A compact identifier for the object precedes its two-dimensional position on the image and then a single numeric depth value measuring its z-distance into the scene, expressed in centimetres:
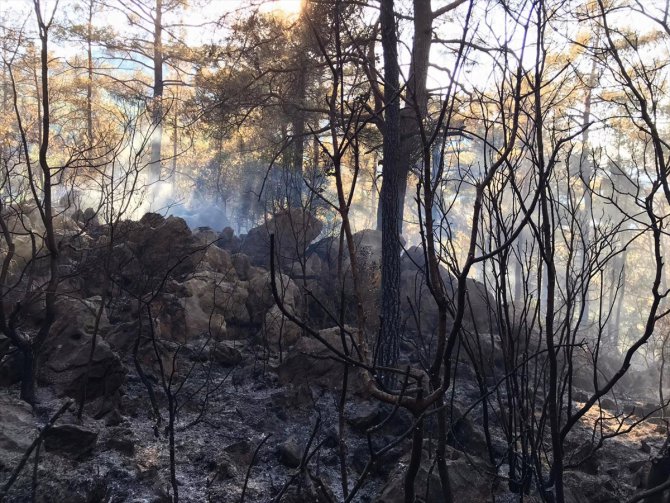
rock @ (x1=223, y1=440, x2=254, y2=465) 330
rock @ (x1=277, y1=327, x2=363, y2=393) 483
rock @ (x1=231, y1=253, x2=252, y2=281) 777
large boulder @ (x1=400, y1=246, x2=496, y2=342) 799
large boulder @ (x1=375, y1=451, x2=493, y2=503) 269
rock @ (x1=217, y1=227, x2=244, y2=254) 1051
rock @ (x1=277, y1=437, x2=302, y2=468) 336
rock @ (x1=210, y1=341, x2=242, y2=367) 515
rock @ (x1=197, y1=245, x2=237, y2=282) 723
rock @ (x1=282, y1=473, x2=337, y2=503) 271
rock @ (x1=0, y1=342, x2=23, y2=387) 341
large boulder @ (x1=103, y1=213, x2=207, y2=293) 614
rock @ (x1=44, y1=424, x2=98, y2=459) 277
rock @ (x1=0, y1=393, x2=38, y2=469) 254
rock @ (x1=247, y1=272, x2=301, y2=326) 658
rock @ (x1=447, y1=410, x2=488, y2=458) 368
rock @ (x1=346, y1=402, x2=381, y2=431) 401
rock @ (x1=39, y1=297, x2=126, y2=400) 364
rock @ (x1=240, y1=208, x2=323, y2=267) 911
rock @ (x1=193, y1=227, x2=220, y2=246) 889
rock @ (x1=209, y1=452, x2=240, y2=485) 300
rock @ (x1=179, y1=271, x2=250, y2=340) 575
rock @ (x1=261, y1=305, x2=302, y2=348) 605
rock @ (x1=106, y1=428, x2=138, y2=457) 301
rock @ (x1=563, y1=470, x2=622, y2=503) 300
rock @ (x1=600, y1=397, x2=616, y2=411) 601
